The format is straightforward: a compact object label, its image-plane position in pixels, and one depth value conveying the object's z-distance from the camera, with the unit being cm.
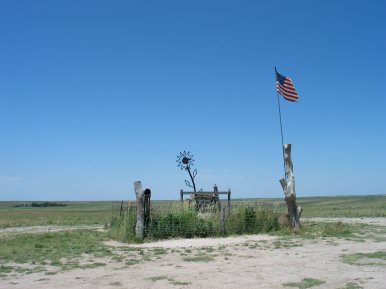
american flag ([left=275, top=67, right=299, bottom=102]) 2045
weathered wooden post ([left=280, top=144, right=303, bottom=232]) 1917
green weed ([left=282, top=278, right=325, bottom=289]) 871
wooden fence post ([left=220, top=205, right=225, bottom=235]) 1814
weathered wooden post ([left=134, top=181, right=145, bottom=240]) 1736
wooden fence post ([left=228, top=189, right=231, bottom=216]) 1881
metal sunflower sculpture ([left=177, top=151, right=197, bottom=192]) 2362
